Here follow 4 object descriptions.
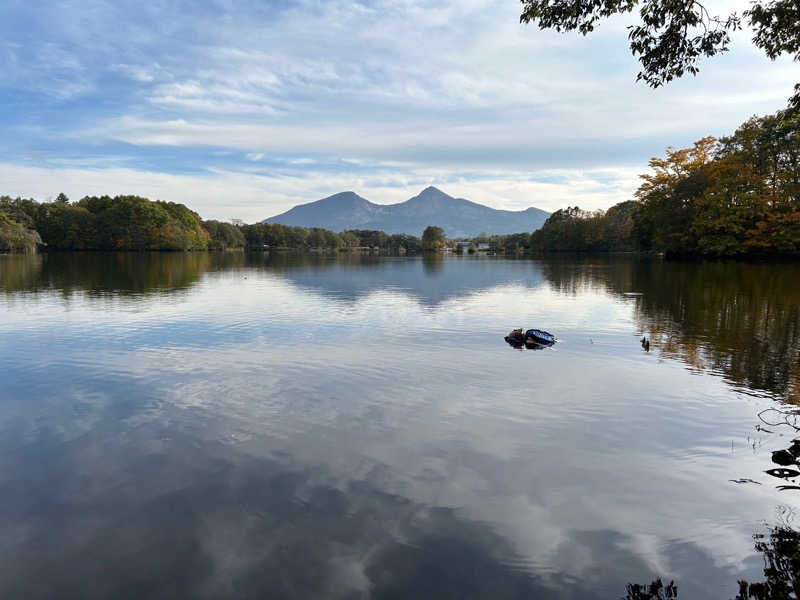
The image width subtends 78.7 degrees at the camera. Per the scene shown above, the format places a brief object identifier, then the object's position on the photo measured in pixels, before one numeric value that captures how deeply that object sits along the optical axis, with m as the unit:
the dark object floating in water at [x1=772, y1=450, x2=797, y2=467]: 9.59
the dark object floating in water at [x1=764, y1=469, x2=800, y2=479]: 9.07
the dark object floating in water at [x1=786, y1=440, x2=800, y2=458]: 9.89
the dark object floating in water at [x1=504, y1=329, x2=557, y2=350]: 20.77
